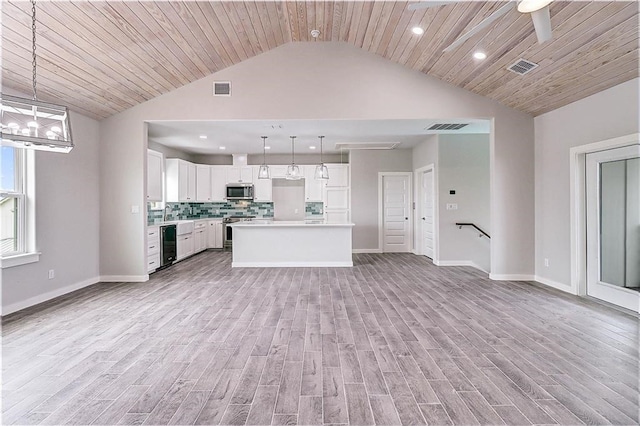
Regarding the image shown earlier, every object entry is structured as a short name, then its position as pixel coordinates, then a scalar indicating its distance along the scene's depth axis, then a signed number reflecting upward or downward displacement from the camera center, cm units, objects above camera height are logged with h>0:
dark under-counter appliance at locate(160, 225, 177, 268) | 631 -66
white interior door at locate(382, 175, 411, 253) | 827 +7
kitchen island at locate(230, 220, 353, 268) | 647 -70
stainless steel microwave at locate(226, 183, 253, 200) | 888 +57
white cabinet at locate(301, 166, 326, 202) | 885 +61
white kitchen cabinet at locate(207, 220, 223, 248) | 895 -62
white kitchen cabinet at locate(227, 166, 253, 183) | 894 +104
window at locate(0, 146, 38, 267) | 382 +5
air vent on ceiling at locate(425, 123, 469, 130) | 570 +153
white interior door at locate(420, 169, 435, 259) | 718 -6
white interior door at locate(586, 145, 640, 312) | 386 -21
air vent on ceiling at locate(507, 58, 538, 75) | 383 +175
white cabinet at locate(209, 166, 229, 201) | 896 +77
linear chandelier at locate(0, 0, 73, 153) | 211 +61
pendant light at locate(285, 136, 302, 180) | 640 +78
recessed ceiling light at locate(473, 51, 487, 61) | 399 +194
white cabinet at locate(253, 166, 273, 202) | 898 +63
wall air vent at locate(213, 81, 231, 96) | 509 +195
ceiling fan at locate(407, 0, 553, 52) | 211 +136
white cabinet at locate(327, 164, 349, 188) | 864 +94
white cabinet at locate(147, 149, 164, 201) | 637 +76
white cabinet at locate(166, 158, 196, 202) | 783 +80
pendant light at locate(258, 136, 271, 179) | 645 +83
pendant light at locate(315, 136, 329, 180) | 643 +78
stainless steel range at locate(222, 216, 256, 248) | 899 -51
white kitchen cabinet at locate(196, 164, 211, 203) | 884 +80
